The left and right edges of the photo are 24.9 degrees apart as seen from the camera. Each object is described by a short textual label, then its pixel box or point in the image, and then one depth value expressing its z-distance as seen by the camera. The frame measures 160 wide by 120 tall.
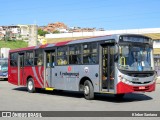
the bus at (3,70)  36.81
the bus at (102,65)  14.95
